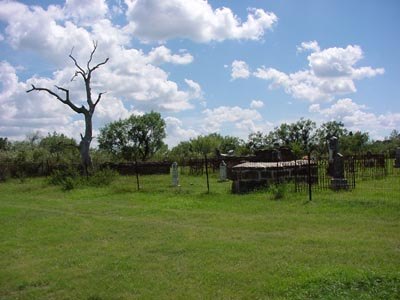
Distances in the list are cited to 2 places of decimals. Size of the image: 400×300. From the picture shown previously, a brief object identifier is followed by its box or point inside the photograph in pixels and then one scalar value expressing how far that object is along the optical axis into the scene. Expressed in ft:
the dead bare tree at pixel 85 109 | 105.29
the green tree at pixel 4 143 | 248.93
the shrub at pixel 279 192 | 50.75
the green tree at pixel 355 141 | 196.95
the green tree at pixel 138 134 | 233.35
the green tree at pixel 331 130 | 247.27
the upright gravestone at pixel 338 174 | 56.18
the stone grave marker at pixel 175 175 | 77.36
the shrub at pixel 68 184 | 76.89
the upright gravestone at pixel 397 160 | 95.91
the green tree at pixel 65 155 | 124.42
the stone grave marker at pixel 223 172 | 89.51
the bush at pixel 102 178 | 81.82
